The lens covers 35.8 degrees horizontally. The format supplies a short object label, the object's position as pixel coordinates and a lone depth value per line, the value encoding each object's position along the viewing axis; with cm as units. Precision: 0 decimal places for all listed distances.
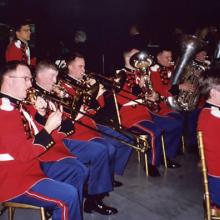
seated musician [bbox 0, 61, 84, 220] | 259
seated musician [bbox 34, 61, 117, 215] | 360
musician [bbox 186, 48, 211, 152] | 550
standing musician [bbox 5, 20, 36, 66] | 611
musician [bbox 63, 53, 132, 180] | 420
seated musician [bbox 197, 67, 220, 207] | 280
